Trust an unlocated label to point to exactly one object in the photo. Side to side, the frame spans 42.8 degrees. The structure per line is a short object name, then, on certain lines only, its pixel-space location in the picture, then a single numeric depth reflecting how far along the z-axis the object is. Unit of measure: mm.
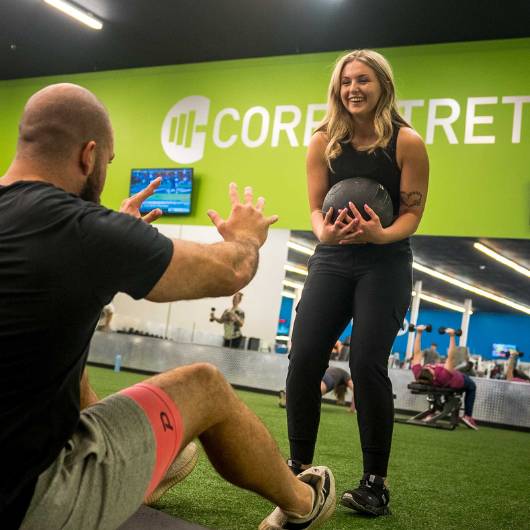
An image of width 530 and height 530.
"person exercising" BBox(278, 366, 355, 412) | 6242
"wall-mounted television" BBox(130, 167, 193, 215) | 8703
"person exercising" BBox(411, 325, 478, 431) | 6359
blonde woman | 2057
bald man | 997
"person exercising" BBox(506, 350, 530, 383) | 7477
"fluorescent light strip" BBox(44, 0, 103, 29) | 8094
